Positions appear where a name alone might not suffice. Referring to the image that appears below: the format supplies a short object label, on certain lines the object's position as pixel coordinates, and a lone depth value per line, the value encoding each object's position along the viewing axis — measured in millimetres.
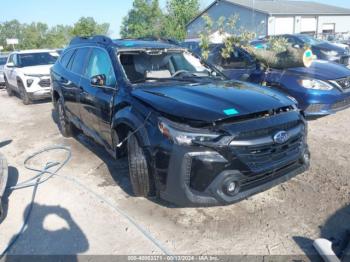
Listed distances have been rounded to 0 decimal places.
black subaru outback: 3061
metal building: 34438
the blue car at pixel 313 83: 6156
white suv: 10422
